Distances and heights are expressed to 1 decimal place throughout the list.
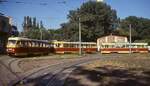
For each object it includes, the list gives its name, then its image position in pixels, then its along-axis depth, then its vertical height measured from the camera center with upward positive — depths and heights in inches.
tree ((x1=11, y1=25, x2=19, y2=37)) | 978.1 +95.8
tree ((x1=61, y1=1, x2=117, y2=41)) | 1352.2 +250.4
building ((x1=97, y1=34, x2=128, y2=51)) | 1283.0 +50.8
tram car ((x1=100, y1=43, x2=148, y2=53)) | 946.4 -33.4
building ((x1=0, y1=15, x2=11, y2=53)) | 828.3 +96.8
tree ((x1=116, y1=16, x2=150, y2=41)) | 1848.2 +281.7
